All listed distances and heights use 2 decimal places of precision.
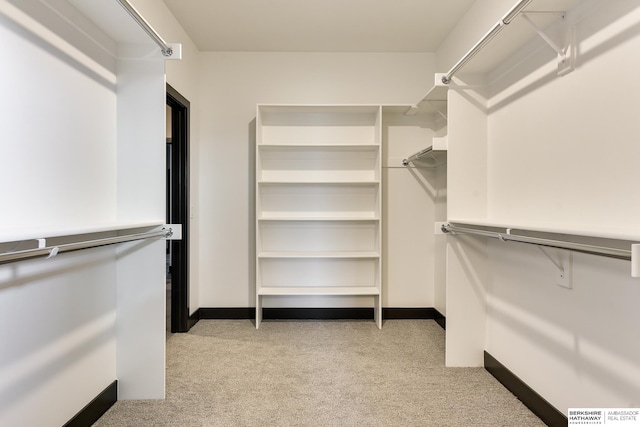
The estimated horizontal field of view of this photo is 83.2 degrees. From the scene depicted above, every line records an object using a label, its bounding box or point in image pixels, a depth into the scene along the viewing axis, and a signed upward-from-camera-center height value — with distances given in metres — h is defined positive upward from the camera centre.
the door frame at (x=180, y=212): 2.94 -0.02
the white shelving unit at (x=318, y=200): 3.24 +0.09
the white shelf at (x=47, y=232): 0.91 -0.07
